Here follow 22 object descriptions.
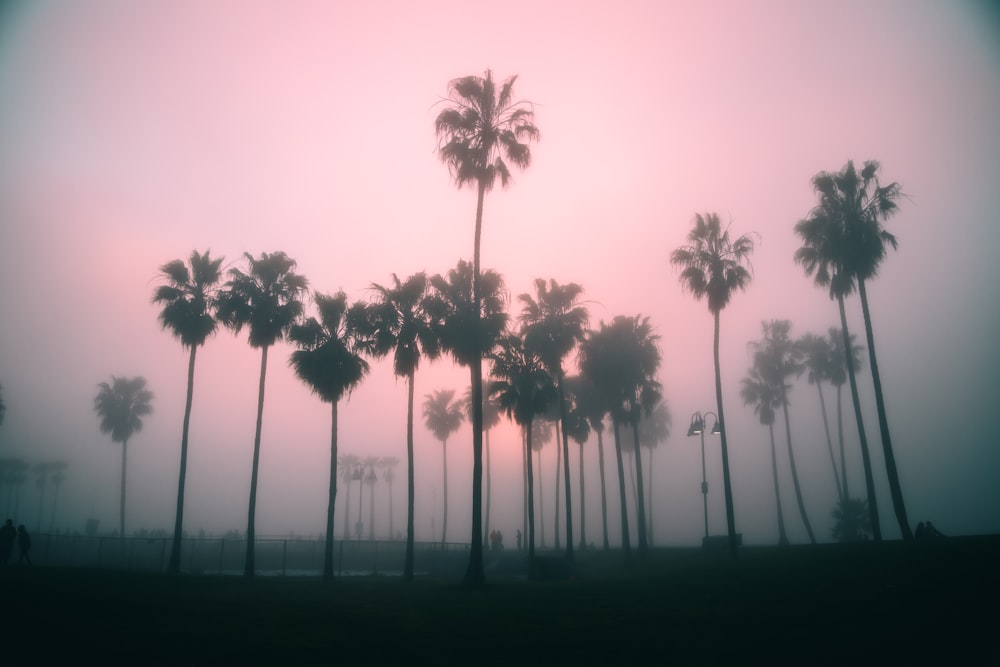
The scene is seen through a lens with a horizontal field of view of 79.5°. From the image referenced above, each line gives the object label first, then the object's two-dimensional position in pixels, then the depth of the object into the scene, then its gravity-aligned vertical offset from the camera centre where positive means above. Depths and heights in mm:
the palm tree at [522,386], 39000 +6899
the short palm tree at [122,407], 73500 +10627
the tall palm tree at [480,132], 28688 +16658
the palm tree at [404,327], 36500 +9798
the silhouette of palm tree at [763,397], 64788 +9639
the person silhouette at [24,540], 30047 -2059
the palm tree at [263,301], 37438 +11805
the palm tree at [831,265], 34719 +13045
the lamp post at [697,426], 38688 +3916
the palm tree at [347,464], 139825 +6941
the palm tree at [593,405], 55250 +7709
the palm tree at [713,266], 36250 +13130
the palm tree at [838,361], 61625 +12478
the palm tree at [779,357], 63719 +13513
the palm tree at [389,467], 155375 +6685
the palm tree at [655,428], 87938 +8674
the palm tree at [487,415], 65113 +8307
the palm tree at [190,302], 37875 +11980
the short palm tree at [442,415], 79625 +9837
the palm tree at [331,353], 36844 +8434
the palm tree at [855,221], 33781 +14743
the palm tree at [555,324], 44875 +12113
